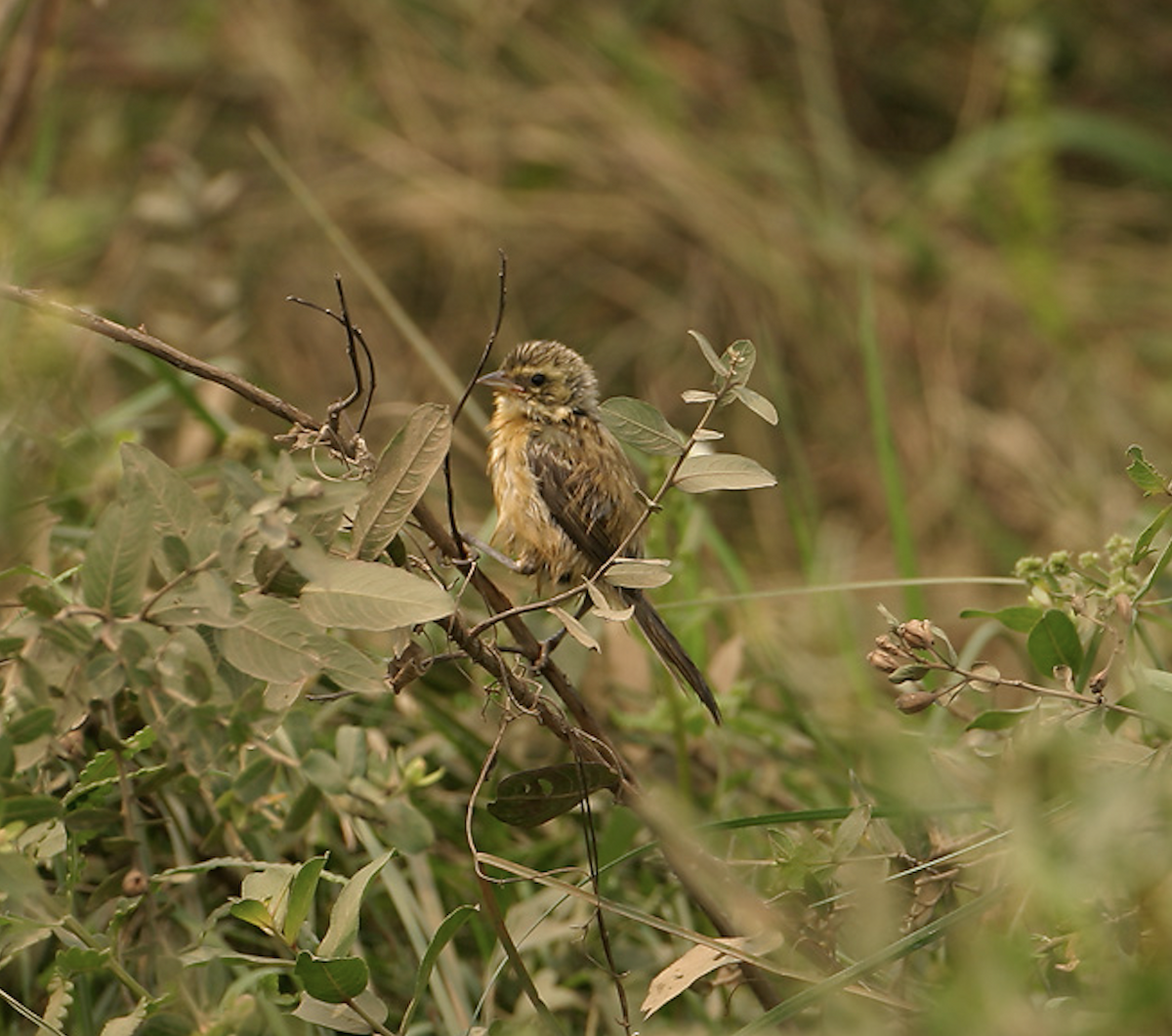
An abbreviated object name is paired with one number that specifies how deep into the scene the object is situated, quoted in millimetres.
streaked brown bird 7379
